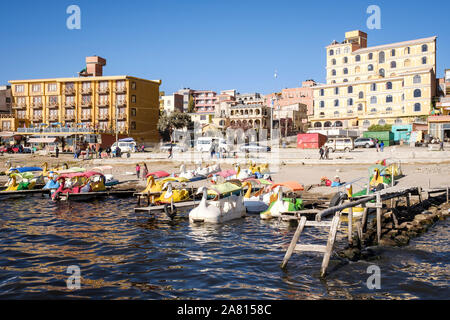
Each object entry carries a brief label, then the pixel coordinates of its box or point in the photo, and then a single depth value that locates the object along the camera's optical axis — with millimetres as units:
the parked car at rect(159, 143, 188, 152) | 57469
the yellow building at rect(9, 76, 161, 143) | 72125
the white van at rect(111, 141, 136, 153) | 57531
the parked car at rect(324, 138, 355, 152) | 50375
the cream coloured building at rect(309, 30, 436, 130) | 66250
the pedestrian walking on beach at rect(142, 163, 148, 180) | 34922
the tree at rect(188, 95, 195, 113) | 112081
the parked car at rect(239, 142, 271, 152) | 54991
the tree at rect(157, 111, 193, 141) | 77500
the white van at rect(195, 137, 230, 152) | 56594
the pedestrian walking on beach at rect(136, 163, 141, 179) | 35594
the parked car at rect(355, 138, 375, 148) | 53281
